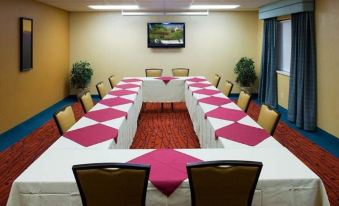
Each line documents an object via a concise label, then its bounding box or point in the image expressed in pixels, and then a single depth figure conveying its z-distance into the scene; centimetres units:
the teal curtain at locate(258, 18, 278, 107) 772
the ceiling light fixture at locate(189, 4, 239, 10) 769
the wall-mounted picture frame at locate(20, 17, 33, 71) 613
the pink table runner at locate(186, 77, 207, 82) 716
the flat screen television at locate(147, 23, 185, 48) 912
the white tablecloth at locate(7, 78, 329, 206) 200
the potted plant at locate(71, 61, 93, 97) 871
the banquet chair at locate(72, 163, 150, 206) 184
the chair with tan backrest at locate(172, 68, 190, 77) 833
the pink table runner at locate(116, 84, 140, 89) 618
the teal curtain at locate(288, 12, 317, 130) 580
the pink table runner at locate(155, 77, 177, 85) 708
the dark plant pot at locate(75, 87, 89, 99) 886
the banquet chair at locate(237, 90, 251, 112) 452
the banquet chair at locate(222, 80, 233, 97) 570
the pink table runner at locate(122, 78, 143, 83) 719
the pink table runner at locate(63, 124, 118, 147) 289
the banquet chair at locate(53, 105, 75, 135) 337
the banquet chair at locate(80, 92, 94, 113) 443
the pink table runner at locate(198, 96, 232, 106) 461
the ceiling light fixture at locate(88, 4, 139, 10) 780
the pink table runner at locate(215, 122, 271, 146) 291
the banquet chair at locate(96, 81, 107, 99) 570
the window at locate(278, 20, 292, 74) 742
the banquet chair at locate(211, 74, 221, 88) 707
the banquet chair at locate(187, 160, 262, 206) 187
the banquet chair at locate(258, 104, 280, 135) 338
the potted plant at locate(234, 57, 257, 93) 880
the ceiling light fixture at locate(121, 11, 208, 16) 898
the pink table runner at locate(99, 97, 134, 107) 453
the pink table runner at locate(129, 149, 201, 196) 201
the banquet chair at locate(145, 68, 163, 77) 817
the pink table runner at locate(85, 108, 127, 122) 371
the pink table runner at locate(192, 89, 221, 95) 547
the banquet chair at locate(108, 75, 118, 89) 688
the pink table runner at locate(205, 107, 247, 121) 376
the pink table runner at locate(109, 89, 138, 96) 538
